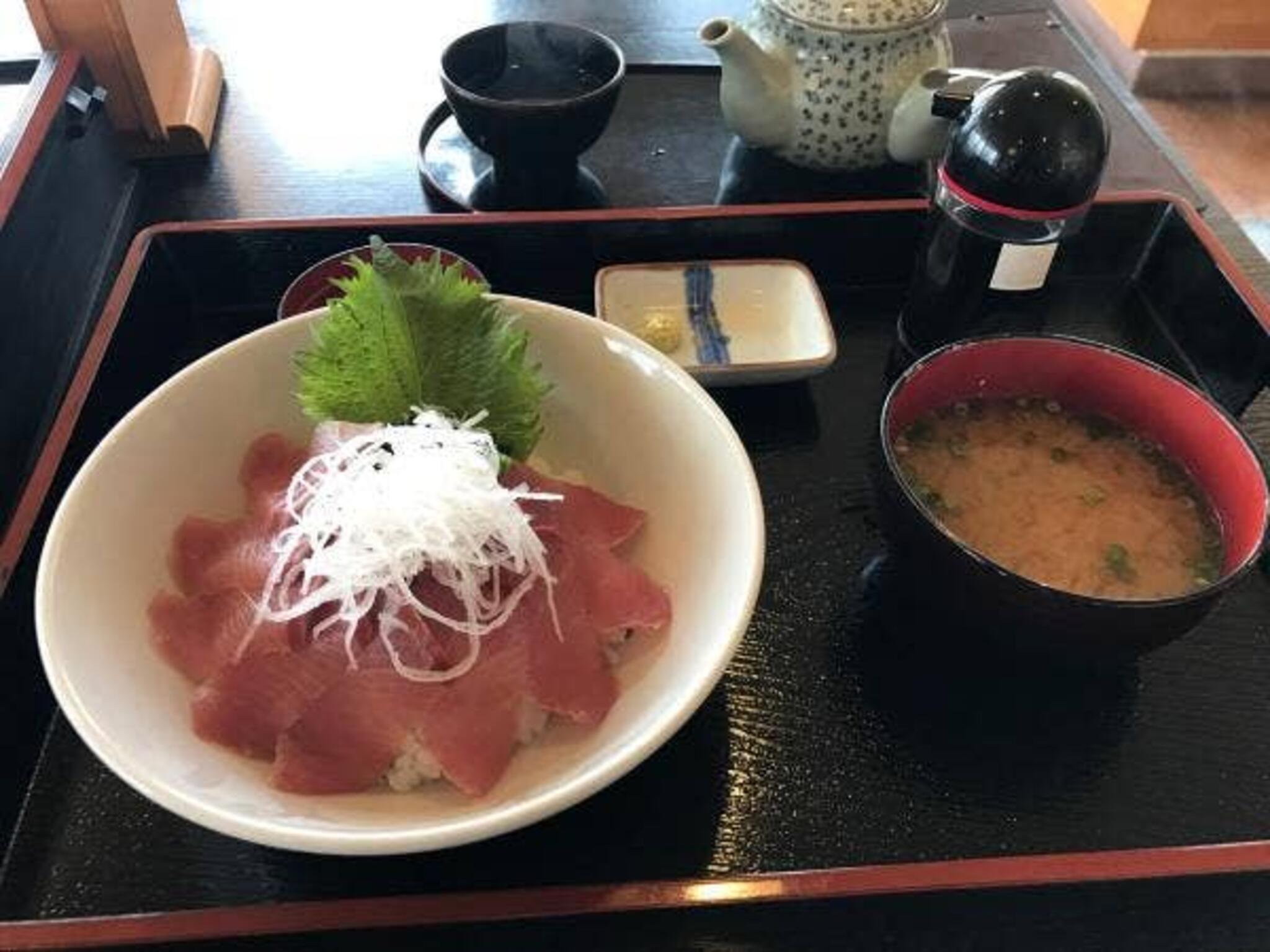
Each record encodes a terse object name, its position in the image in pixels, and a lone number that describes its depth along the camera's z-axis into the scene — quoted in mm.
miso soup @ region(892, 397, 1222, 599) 347
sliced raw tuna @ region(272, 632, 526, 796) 295
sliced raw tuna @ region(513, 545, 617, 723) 310
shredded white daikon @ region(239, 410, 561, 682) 312
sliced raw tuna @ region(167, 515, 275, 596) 328
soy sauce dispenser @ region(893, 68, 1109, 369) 383
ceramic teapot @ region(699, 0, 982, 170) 478
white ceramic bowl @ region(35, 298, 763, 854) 274
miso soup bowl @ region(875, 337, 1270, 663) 307
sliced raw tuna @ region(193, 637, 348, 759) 302
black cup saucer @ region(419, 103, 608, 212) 519
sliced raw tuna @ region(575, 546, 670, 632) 329
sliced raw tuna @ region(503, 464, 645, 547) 345
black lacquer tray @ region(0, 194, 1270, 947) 297
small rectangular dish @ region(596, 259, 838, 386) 445
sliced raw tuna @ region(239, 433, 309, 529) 360
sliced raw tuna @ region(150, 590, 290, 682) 311
